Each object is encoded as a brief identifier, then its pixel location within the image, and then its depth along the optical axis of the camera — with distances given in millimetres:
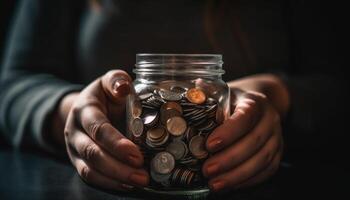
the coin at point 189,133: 561
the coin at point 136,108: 597
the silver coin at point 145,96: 597
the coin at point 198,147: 566
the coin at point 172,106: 565
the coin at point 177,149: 557
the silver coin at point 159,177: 564
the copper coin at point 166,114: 561
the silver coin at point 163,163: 556
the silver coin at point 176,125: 557
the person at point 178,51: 922
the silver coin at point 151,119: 570
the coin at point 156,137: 560
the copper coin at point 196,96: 575
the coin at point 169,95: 571
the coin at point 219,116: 598
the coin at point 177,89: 598
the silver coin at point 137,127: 584
